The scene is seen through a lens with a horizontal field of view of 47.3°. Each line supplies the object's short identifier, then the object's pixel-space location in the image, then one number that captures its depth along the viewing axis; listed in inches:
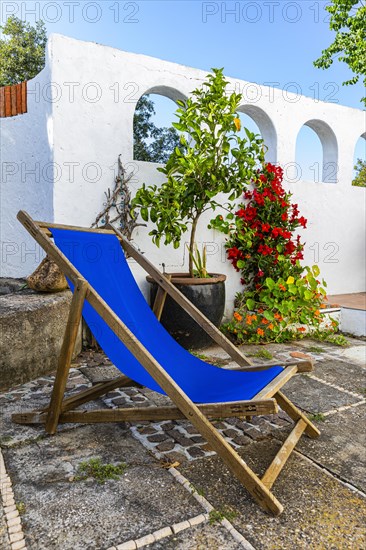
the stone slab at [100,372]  125.1
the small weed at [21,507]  62.1
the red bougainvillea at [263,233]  185.9
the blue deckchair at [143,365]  65.6
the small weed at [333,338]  174.1
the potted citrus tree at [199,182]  151.0
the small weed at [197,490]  66.8
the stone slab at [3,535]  55.3
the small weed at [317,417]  97.2
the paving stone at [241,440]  85.2
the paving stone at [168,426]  91.8
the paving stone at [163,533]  56.8
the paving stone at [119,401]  106.5
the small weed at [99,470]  71.4
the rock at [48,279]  136.3
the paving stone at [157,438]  86.0
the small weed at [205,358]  140.6
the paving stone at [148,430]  90.0
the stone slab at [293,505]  57.6
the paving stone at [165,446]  81.8
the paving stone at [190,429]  89.9
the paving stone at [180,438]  84.5
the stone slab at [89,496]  57.7
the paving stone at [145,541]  55.2
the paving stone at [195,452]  79.7
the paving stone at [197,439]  85.4
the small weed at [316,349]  160.8
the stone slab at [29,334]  114.7
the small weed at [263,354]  149.8
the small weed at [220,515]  60.6
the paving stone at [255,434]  87.7
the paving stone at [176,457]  77.3
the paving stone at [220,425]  92.2
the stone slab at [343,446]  75.4
